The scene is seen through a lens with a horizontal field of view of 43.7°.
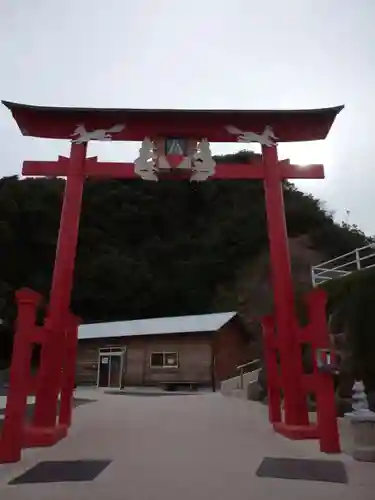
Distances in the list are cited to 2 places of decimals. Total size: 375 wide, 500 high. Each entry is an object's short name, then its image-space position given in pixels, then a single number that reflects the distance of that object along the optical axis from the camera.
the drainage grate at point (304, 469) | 4.45
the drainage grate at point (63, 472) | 4.43
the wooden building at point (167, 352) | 21.70
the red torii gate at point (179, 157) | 7.37
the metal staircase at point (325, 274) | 9.27
